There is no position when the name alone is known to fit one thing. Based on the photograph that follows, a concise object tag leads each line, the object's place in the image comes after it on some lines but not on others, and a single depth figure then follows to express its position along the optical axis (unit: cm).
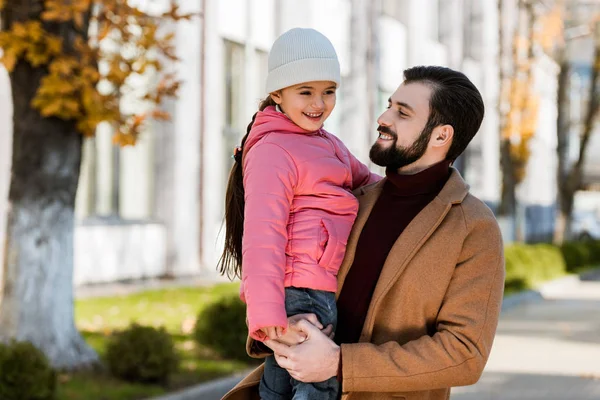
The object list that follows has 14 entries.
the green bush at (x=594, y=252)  2898
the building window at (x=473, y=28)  4078
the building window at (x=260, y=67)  2469
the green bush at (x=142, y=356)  916
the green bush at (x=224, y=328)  1066
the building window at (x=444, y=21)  3794
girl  316
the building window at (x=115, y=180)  1886
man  314
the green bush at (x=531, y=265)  2117
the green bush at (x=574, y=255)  2666
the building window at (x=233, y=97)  2325
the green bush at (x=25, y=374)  781
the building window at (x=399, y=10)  3406
